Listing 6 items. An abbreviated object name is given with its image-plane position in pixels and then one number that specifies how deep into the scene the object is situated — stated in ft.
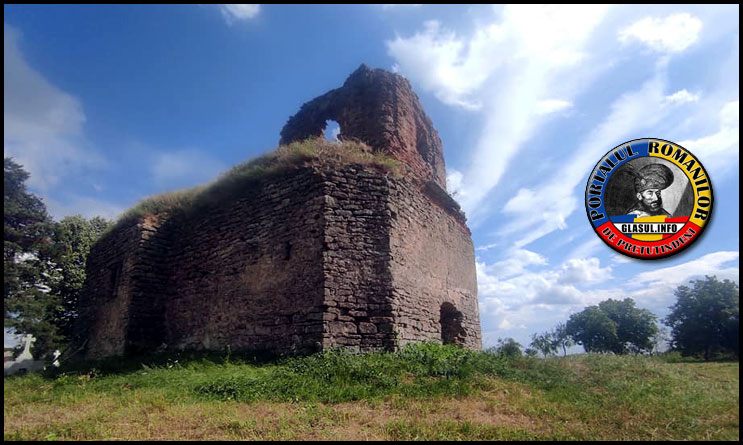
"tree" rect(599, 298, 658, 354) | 96.22
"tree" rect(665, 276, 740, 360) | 72.13
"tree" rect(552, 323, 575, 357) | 103.20
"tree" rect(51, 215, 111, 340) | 46.42
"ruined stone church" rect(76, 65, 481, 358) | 27.12
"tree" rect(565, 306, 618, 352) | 98.12
